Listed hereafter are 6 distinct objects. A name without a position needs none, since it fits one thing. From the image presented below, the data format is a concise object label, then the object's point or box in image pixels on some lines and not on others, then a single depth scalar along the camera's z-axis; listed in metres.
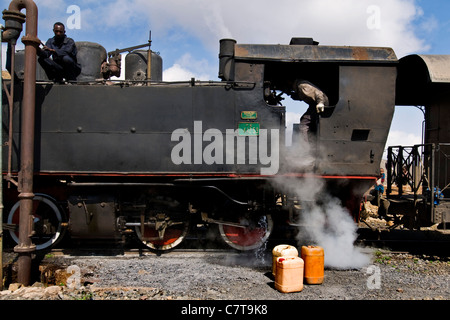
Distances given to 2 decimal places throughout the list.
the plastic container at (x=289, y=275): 4.95
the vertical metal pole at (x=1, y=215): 5.04
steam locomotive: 6.30
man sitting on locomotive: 6.57
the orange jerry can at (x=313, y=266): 5.28
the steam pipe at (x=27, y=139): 5.31
